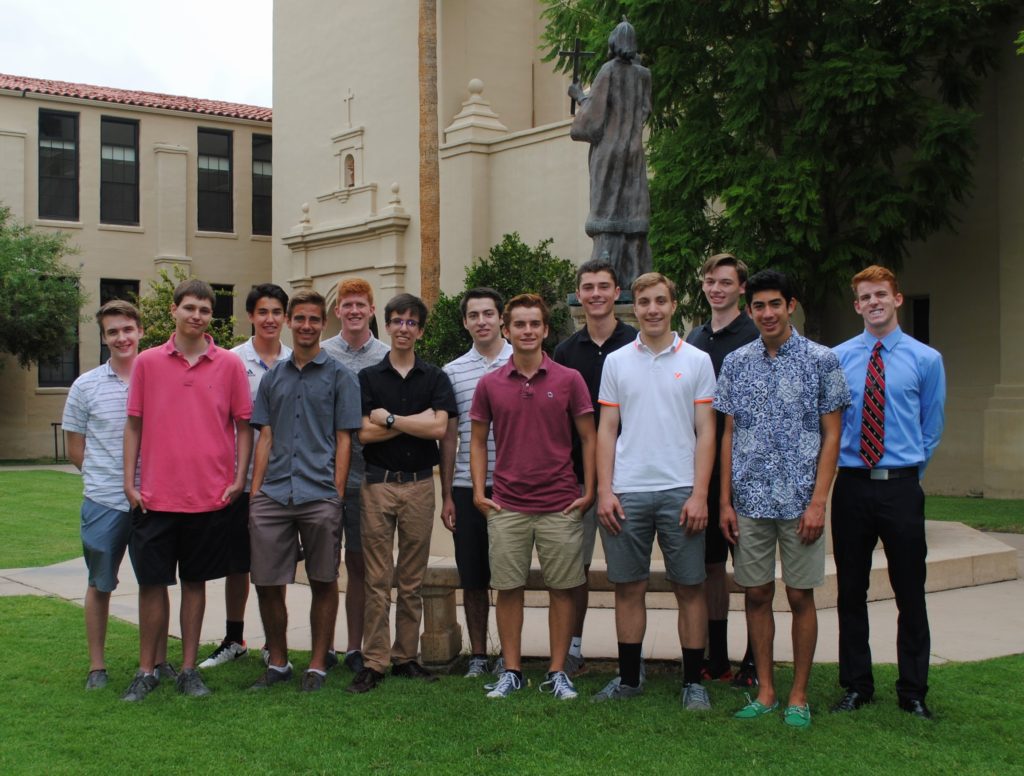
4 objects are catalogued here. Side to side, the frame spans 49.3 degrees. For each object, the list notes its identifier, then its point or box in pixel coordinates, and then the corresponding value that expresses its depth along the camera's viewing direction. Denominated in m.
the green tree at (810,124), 14.65
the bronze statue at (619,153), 9.55
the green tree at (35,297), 26.09
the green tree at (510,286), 19.58
